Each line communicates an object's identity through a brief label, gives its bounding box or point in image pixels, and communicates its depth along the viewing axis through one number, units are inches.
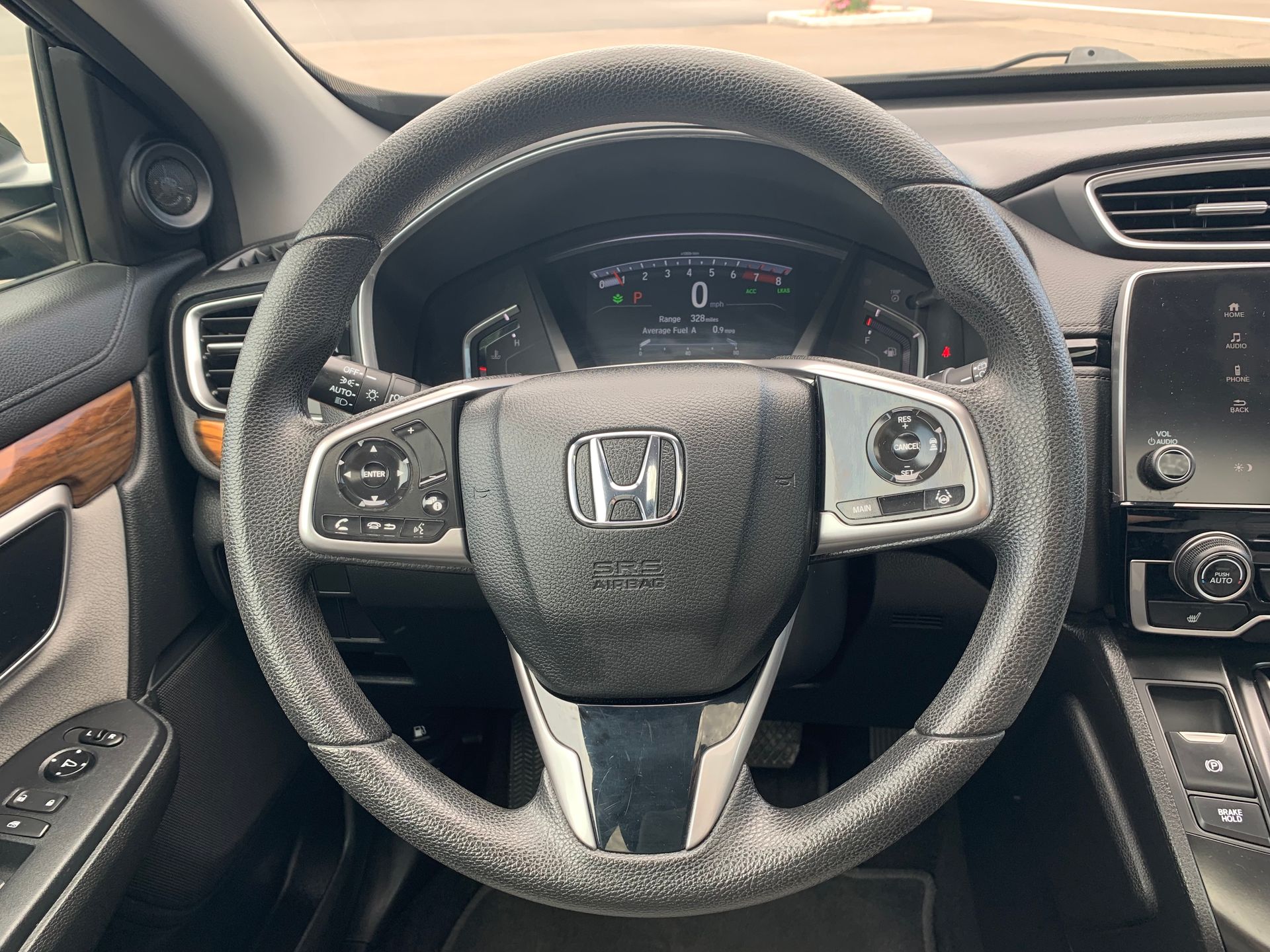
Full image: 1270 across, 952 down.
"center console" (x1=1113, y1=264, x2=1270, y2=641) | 38.1
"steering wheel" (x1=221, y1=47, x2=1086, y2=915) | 28.5
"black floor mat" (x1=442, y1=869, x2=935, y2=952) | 58.6
